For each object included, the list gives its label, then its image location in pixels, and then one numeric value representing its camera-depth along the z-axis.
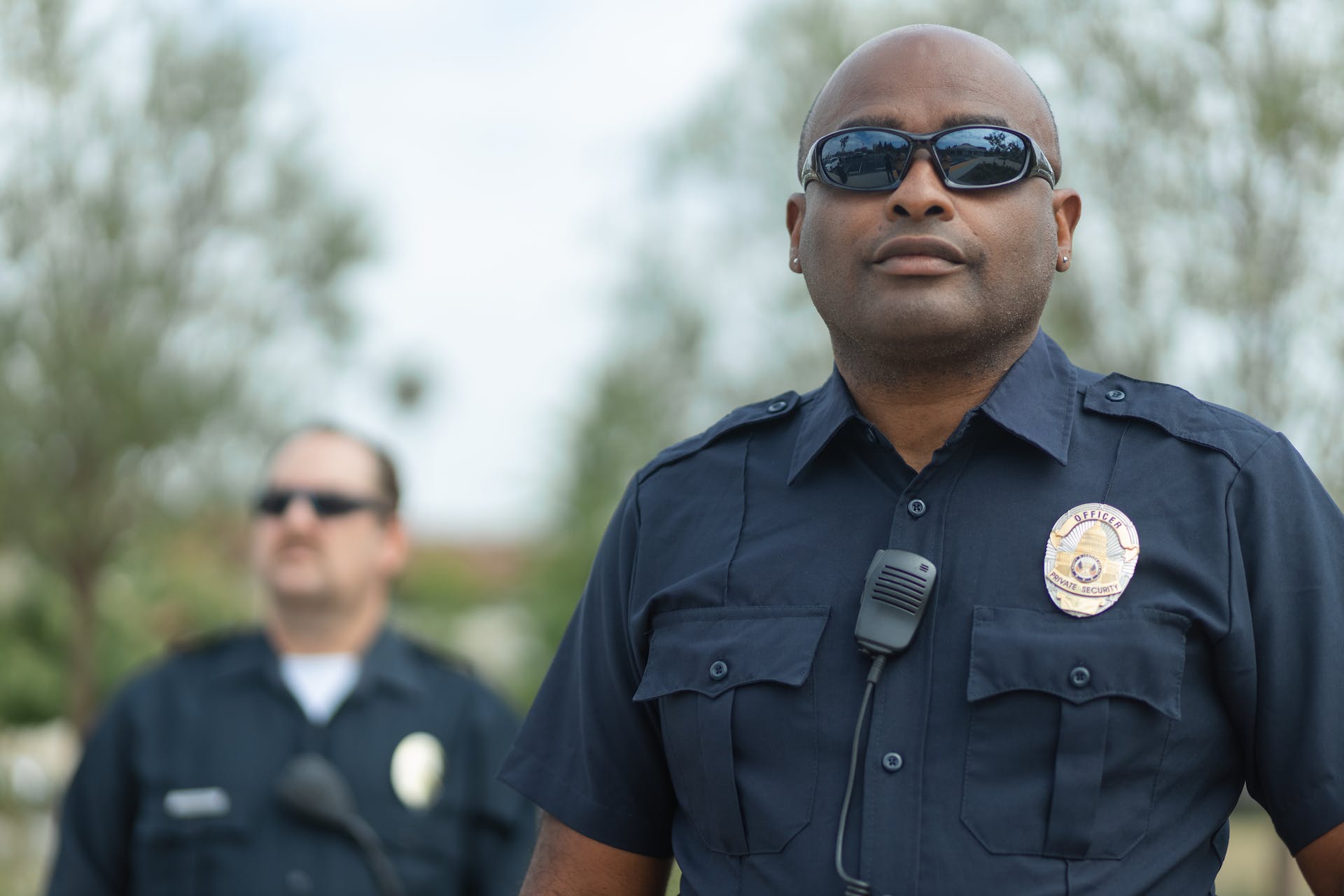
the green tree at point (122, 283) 10.30
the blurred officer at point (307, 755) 4.17
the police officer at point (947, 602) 1.90
